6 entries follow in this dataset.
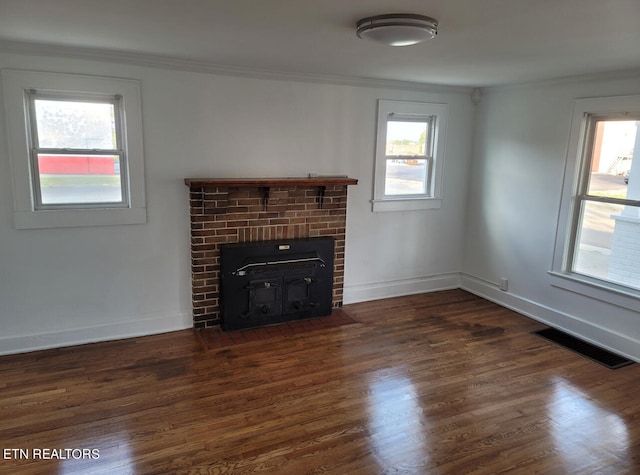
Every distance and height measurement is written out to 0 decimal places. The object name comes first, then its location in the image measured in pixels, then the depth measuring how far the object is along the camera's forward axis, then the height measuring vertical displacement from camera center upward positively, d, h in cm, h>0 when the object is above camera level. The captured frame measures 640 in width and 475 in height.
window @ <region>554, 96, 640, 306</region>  373 -29
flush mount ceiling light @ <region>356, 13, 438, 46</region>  223 +66
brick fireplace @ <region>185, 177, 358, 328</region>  396 -55
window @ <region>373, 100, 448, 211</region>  475 +6
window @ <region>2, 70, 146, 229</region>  337 +0
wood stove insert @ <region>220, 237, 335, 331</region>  405 -114
